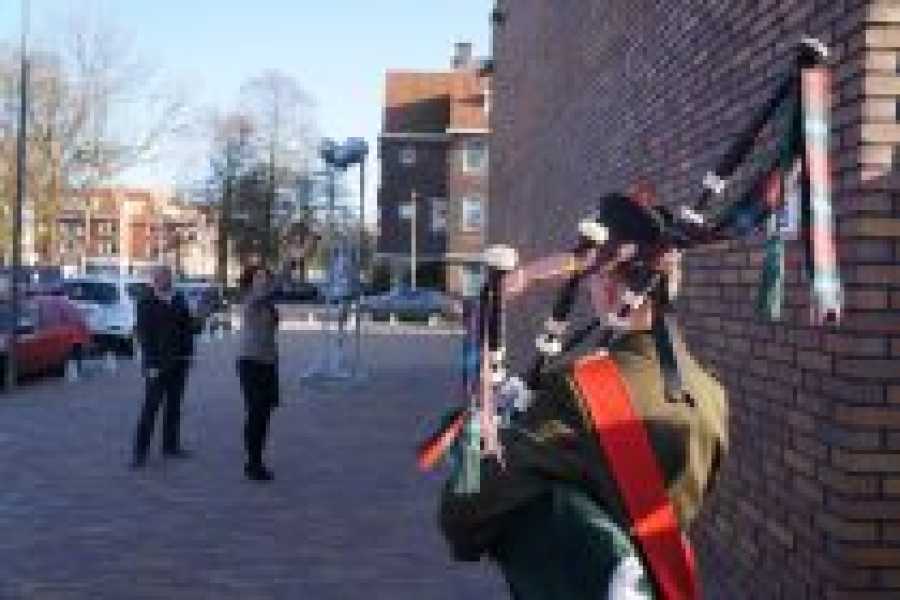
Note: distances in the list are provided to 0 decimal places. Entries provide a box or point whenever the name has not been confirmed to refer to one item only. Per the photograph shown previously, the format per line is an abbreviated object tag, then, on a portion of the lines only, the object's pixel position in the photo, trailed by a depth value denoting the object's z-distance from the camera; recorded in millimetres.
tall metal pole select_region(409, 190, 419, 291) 79250
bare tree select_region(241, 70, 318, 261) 78812
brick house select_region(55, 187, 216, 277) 68938
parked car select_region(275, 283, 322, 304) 77312
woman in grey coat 13305
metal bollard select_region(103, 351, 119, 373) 28391
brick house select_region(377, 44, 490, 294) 82000
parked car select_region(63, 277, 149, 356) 31547
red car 23766
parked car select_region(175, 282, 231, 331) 39866
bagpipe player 3492
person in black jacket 14508
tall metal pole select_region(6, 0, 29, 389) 23078
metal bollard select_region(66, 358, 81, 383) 25844
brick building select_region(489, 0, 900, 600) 5602
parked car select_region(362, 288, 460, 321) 62219
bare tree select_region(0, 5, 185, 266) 59719
